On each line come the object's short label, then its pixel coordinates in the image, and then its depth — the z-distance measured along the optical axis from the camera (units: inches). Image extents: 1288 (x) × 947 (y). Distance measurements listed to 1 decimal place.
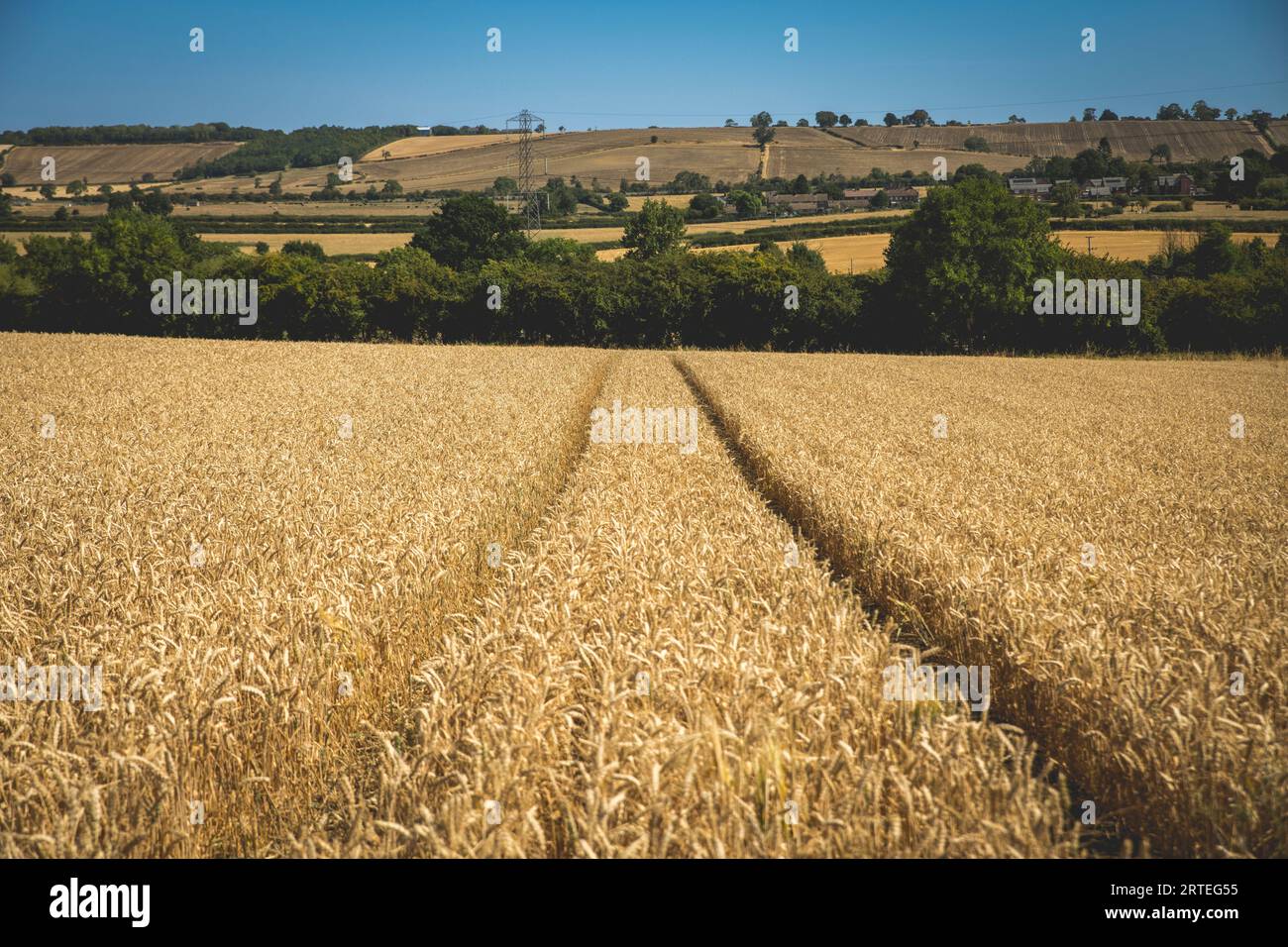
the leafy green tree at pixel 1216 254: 2733.8
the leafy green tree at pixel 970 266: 2126.0
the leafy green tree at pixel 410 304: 2063.2
